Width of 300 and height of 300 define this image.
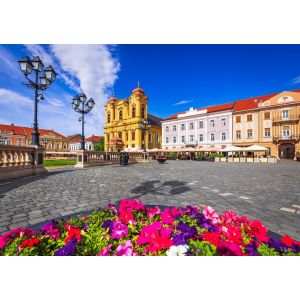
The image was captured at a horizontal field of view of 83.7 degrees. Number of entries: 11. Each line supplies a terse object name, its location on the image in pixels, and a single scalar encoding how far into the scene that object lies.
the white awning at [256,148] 23.34
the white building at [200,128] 36.53
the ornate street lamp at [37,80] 8.22
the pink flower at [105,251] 1.71
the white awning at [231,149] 24.66
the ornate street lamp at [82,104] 12.91
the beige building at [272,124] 30.06
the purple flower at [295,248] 1.67
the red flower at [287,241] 1.73
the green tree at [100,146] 72.01
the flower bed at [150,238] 1.71
